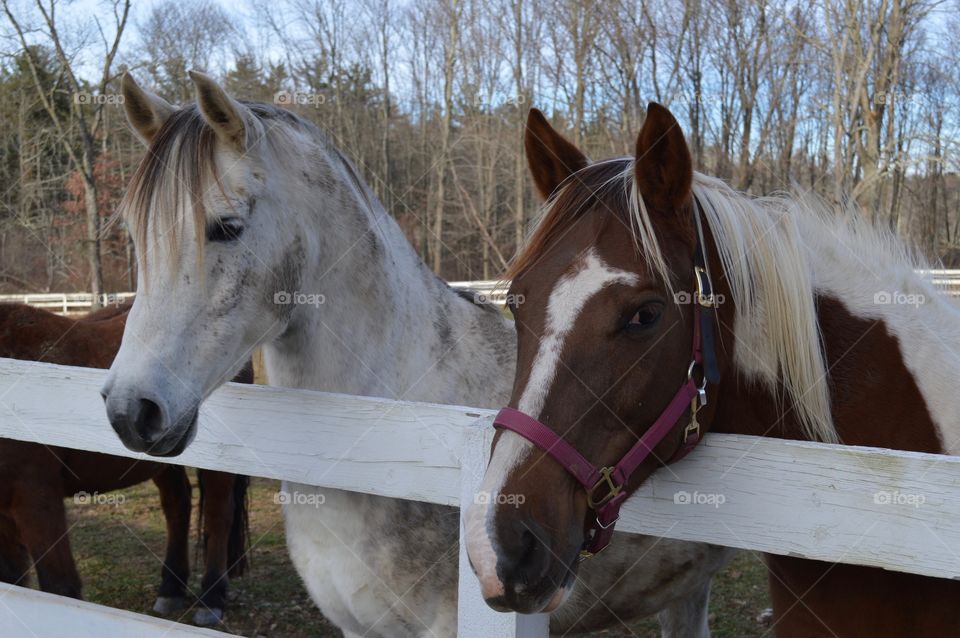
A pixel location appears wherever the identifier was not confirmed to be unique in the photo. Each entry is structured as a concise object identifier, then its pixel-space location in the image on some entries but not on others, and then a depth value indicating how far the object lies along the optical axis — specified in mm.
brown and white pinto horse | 1515
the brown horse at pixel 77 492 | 4352
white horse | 2117
